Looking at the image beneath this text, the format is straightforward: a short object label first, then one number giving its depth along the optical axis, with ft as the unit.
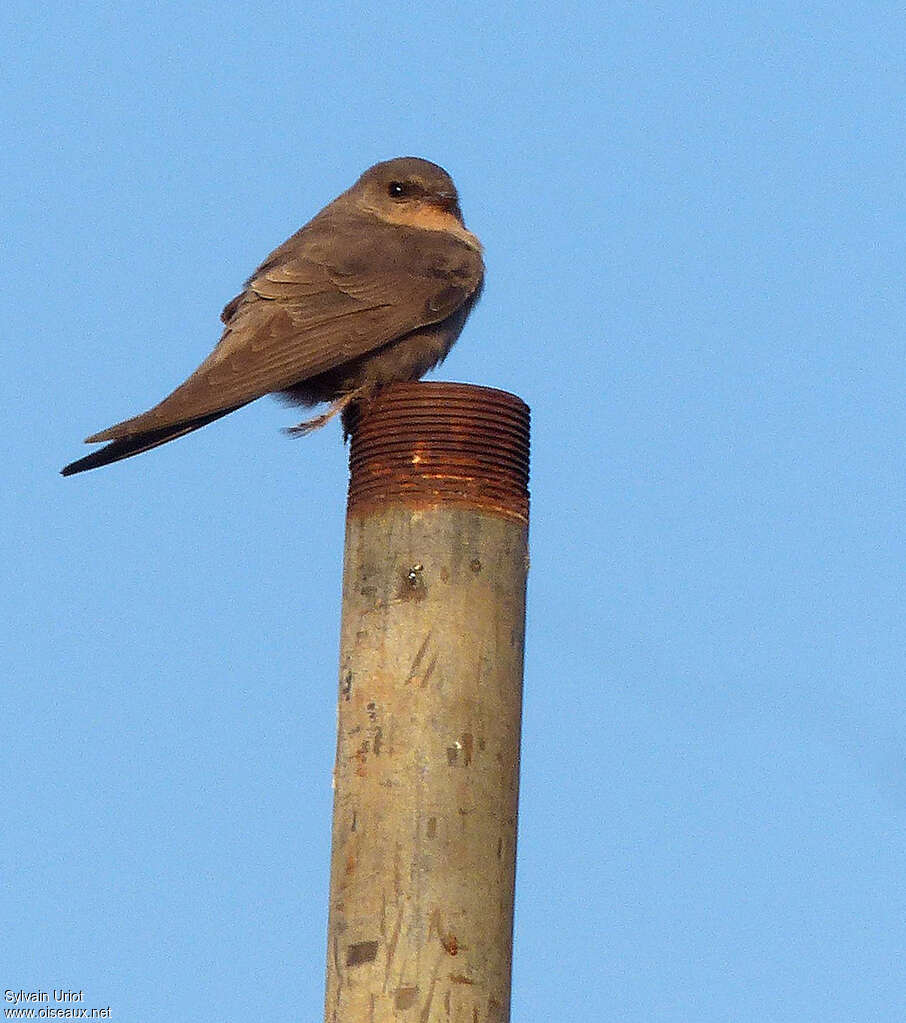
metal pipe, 29.55
